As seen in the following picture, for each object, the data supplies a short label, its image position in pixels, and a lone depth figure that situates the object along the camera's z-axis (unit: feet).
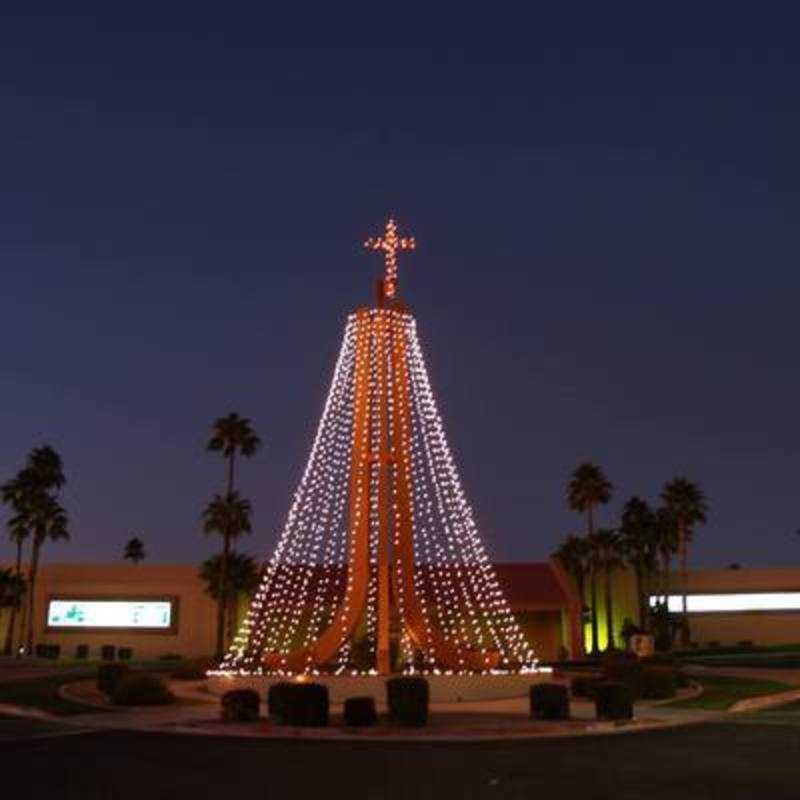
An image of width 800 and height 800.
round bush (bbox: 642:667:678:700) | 105.09
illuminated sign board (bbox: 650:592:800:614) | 239.71
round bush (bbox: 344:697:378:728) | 75.15
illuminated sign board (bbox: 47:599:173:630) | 228.02
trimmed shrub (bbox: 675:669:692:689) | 116.18
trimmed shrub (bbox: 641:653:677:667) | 138.82
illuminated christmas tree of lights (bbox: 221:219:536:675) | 104.94
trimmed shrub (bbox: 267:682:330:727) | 74.84
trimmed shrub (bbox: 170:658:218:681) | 131.75
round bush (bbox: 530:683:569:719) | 79.10
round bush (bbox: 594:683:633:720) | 79.25
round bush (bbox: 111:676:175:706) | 94.79
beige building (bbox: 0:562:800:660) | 220.84
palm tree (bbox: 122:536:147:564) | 334.03
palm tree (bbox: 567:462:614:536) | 253.44
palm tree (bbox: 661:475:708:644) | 252.01
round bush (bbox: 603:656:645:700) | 104.27
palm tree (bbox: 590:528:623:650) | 239.50
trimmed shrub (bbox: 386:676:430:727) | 75.36
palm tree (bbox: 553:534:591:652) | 239.91
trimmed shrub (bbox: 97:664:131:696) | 101.97
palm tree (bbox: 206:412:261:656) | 220.02
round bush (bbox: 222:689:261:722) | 78.95
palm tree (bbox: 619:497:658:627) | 241.76
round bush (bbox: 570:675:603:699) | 98.93
